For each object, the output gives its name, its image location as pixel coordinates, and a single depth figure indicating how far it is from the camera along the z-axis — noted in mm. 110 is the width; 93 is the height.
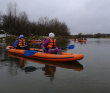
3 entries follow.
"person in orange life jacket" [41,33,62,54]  7832
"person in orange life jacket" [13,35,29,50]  10075
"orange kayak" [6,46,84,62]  7021
